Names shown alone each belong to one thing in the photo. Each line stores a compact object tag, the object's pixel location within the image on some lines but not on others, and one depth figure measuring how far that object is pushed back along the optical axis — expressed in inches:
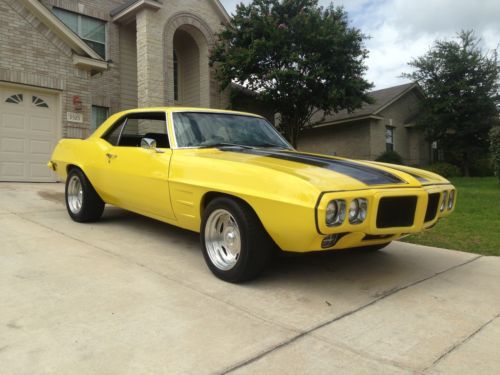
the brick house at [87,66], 399.2
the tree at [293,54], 545.6
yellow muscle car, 121.0
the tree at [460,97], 815.1
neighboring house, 852.0
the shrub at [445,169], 805.2
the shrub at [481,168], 880.3
